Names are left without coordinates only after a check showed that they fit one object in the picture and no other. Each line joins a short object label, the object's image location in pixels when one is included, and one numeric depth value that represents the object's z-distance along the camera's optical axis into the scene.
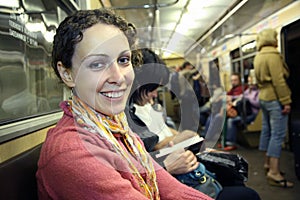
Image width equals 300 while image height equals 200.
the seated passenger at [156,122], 0.98
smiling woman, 0.61
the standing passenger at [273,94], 2.52
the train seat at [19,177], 0.65
